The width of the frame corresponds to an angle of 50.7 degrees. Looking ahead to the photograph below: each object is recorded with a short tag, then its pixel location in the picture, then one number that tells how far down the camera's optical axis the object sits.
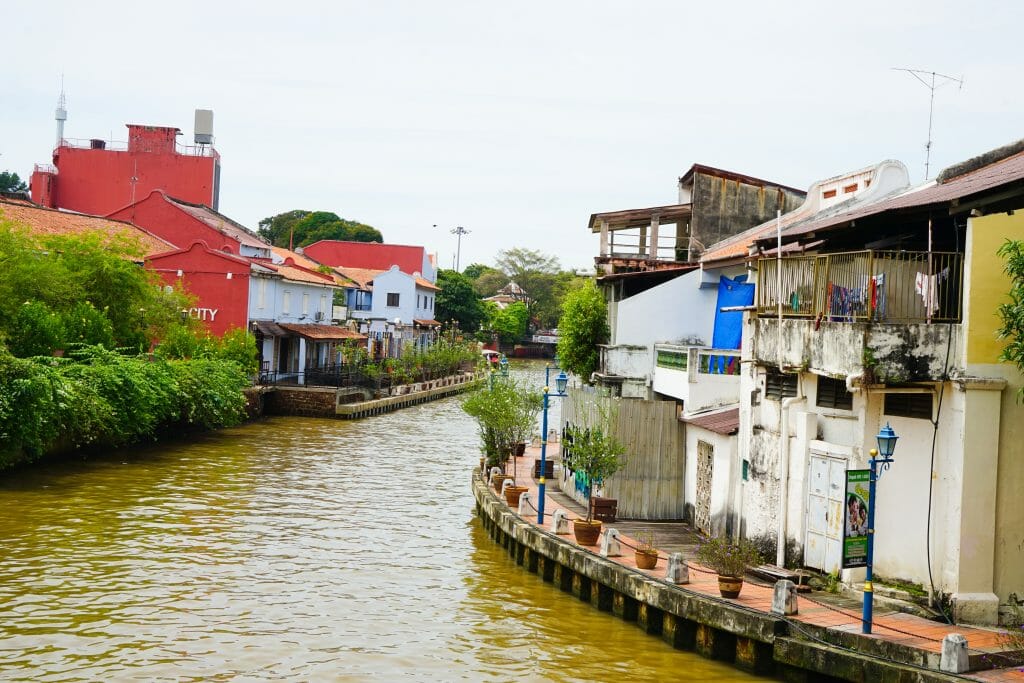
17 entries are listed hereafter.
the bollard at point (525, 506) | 23.97
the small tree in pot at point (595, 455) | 21.64
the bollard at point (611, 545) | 19.69
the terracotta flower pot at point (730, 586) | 16.44
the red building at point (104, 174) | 69.00
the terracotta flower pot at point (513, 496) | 25.36
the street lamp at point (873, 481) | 14.38
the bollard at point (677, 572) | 17.50
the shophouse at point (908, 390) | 14.87
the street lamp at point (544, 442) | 23.16
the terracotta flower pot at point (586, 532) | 20.59
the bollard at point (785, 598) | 15.43
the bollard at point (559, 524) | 21.97
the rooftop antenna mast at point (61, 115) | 71.71
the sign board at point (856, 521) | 15.28
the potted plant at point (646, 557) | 18.50
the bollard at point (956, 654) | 12.89
